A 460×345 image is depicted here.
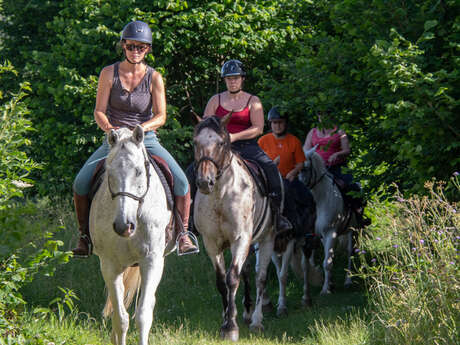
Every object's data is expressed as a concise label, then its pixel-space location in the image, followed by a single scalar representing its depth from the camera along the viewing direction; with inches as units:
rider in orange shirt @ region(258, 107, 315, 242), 793.8
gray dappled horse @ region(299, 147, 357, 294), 858.8
